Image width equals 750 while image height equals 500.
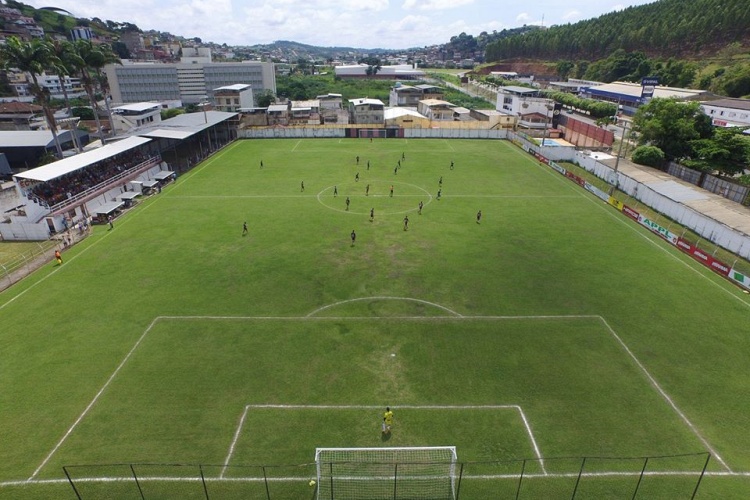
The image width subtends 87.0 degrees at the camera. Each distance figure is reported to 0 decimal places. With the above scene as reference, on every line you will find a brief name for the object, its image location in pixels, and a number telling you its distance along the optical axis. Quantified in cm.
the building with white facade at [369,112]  9625
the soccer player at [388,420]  1792
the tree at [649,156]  5738
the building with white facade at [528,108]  9194
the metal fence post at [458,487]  1577
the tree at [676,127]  5694
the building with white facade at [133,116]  8294
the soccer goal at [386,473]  1587
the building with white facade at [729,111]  7400
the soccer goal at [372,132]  8525
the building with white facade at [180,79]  13562
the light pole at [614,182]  5251
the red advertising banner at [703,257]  3212
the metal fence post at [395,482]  1528
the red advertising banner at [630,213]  4238
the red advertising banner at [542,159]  6478
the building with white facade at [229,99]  10444
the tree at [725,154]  4953
